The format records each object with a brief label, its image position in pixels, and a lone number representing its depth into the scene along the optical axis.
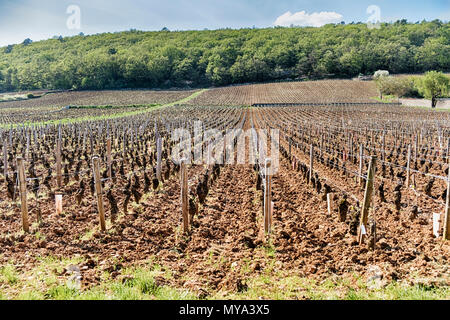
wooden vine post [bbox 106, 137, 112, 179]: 10.45
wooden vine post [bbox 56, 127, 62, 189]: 9.98
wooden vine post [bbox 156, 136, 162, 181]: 10.55
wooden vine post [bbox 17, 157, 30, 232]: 6.02
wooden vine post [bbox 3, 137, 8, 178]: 10.47
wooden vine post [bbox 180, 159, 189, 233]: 6.21
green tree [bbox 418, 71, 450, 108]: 49.84
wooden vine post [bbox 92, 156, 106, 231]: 6.16
